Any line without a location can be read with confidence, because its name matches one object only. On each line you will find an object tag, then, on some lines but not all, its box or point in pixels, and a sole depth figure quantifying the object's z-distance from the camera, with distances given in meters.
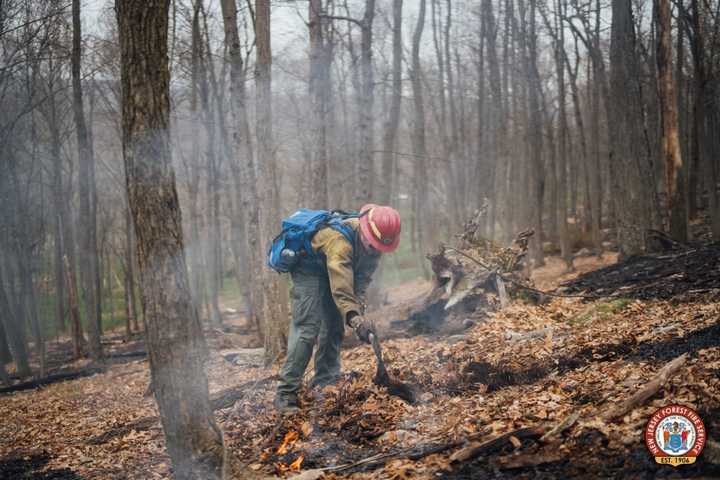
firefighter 5.31
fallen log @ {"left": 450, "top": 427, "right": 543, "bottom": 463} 3.83
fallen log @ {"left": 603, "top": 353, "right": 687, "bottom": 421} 3.82
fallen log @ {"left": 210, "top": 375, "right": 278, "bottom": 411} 6.70
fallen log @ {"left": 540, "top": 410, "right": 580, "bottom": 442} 3.74
